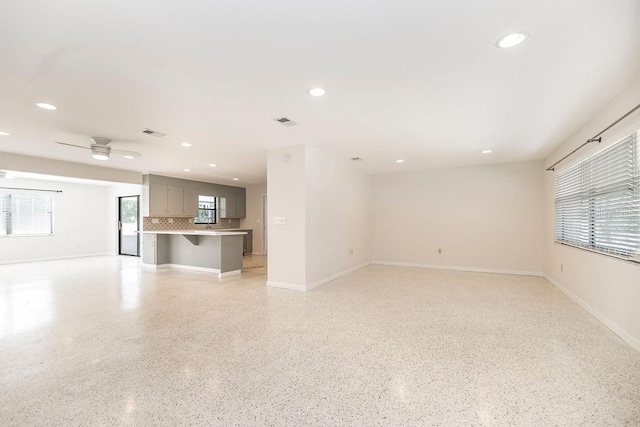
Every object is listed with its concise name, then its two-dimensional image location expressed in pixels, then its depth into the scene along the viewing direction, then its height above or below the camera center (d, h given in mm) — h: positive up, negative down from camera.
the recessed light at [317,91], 2617 +1144
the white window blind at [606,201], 2727 +157
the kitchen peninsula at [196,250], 5855 -703
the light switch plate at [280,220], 4746 -45
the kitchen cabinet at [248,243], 9562 -843
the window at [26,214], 7473 +141
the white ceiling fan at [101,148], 4168 +1010
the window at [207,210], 8953 +247
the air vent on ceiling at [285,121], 3414 +1145
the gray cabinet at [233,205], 9422 +409
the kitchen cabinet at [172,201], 7348 +465
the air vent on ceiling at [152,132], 3836 +1158
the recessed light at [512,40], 1857 +1143
